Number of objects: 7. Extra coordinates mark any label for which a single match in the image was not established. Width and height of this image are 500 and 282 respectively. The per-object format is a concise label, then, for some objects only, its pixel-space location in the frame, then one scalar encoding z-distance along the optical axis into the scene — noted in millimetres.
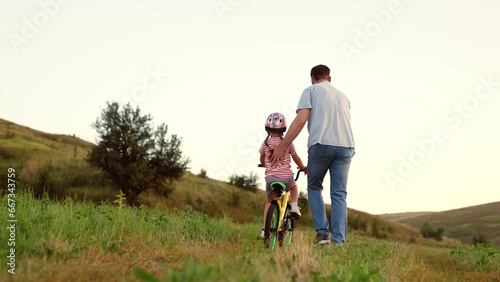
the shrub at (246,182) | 39678
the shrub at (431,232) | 35062
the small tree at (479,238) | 29169
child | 6852
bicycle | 6207
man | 7227
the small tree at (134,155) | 26203
